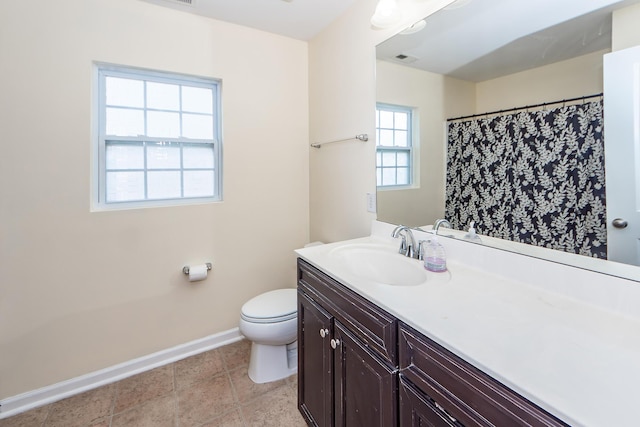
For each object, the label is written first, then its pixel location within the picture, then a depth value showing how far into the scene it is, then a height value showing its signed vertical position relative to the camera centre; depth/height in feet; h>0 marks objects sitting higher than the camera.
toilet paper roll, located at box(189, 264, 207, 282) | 6.59 -1.42
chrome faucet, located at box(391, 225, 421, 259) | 4.60 -0.54
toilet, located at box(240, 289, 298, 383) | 5.60 -2.41
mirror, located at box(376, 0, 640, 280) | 3.11 +1.96
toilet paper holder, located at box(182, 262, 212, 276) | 6.69 -1.37
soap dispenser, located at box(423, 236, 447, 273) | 4.02 -0.67
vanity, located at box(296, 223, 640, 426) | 1.88 -1.12
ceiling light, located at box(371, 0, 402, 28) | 4.79 +3.35
